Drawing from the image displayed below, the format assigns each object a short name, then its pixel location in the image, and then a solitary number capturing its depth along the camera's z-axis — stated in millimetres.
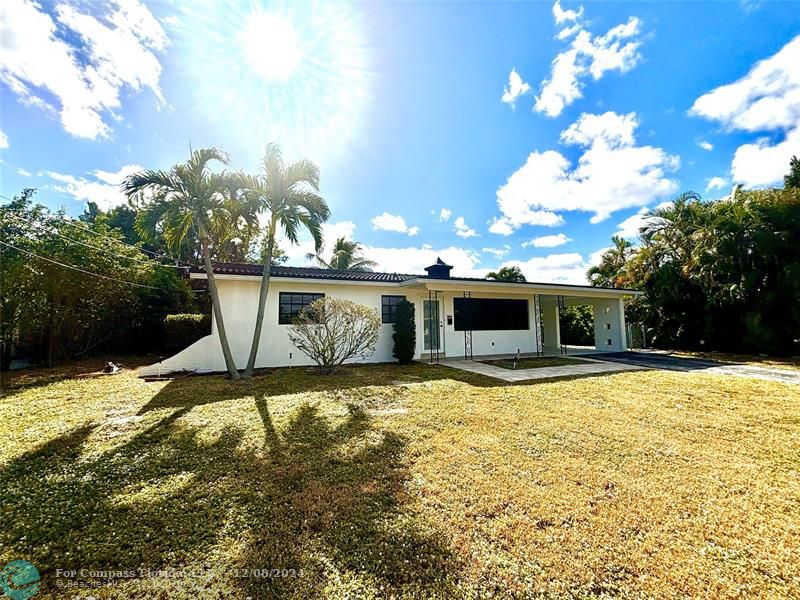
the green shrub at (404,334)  11297
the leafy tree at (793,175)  12938
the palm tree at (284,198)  8617
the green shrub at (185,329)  12938
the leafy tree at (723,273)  12383
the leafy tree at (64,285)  10531
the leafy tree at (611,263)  22950
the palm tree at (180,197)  7891
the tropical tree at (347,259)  22609
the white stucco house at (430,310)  10219
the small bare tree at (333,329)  8969
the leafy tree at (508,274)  28203
